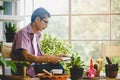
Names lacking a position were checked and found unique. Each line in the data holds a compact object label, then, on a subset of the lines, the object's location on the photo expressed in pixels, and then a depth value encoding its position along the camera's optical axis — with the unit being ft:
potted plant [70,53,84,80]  8.90
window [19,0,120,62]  16.97
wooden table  8.37
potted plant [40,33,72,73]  16.67
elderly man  10.12
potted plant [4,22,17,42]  15.05
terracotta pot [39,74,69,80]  7.64
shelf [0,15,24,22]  15.71
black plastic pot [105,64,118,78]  10.14
